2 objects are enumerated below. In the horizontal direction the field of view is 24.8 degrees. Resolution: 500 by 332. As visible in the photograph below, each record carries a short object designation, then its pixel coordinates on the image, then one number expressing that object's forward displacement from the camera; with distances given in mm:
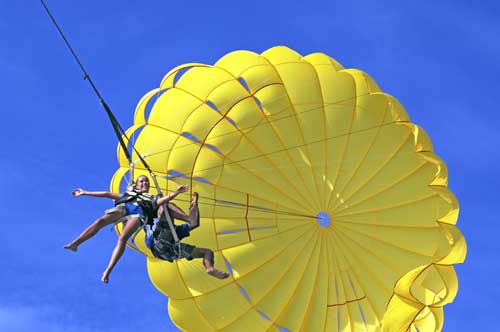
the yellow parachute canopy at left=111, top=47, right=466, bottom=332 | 18812
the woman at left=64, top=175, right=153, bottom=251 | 14266
